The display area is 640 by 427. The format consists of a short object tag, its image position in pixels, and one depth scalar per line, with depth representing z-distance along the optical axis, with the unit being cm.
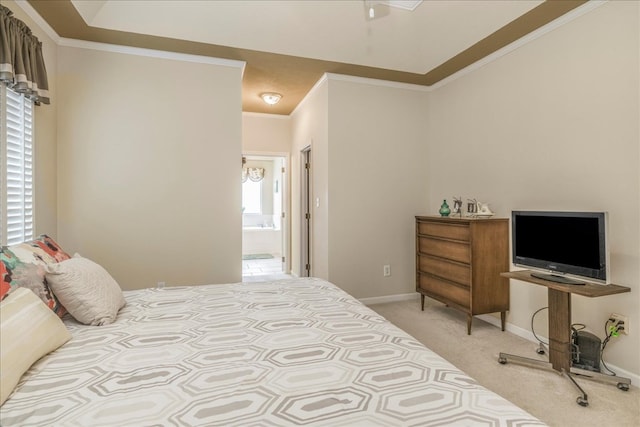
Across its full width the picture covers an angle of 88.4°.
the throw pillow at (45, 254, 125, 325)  154
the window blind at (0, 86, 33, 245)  226
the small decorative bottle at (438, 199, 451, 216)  357
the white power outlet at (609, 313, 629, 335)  226
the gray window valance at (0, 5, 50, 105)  210
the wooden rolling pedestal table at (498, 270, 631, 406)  214
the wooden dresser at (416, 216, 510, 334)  304
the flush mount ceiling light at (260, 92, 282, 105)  440
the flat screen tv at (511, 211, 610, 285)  213
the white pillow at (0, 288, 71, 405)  100
